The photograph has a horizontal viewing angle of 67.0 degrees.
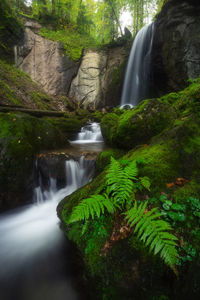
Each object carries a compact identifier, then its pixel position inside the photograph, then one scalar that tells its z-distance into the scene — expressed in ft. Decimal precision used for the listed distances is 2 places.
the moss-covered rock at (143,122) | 15.06
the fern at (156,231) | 4.21
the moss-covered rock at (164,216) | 4.90
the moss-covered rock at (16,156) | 13.41
